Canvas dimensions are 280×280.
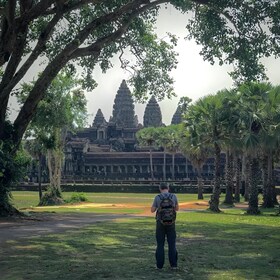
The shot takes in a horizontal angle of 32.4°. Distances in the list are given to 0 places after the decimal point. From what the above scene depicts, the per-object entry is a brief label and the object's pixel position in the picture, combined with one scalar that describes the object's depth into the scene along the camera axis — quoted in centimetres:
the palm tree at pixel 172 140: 7131
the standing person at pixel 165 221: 893
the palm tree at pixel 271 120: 2911
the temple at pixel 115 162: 9175
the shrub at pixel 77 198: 4523
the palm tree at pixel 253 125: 2862
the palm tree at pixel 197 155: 4576
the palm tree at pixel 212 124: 3181
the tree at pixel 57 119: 3462
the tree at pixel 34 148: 4929
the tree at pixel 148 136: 7922
